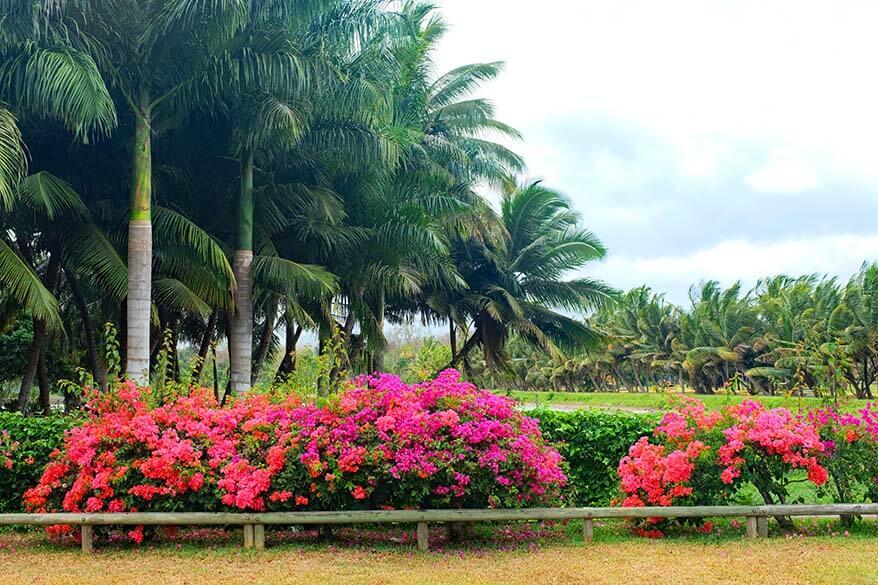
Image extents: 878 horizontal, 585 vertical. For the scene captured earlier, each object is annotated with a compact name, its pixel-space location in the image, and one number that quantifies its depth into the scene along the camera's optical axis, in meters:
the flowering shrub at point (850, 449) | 8.30
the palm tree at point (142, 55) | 11.20
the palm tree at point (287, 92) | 12.13
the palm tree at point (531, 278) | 25.06
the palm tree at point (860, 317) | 32.53
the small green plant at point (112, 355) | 8.80
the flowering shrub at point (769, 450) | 8.07
